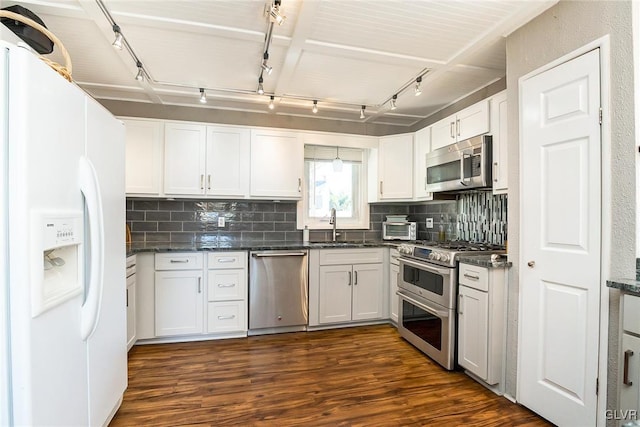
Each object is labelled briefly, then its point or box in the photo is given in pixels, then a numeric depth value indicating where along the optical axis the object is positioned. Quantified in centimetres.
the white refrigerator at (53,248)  102
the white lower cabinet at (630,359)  142
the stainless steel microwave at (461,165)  260
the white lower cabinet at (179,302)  305
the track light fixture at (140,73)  263
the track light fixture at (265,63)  238
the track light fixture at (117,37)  206
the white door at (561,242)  169
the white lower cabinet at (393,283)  353
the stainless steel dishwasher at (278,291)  327
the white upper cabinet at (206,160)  338
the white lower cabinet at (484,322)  222
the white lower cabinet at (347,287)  344
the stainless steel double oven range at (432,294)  253
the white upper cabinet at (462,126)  265
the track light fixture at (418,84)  292
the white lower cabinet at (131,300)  276
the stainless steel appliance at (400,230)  394
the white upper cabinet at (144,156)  329
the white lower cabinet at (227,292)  317
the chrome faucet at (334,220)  398
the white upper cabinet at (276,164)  360
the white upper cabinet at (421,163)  352
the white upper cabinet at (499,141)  244
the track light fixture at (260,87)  282
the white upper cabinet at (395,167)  380
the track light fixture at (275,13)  180
